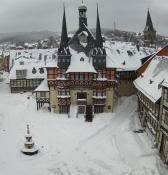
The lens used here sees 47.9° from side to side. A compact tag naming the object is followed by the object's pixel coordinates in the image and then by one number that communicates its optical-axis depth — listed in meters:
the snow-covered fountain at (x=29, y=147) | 25.05
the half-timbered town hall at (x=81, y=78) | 35.36
